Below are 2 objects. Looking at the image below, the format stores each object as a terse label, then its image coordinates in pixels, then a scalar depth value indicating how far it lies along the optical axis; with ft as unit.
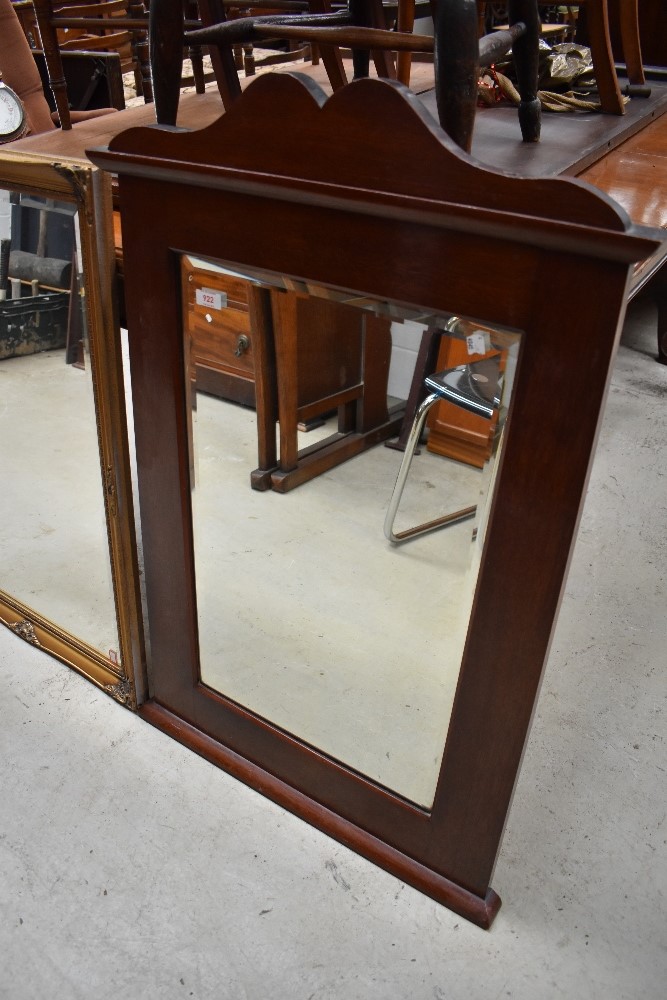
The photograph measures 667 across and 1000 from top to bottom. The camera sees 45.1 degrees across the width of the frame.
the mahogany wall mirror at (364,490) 2.40
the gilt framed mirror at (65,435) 3.45
